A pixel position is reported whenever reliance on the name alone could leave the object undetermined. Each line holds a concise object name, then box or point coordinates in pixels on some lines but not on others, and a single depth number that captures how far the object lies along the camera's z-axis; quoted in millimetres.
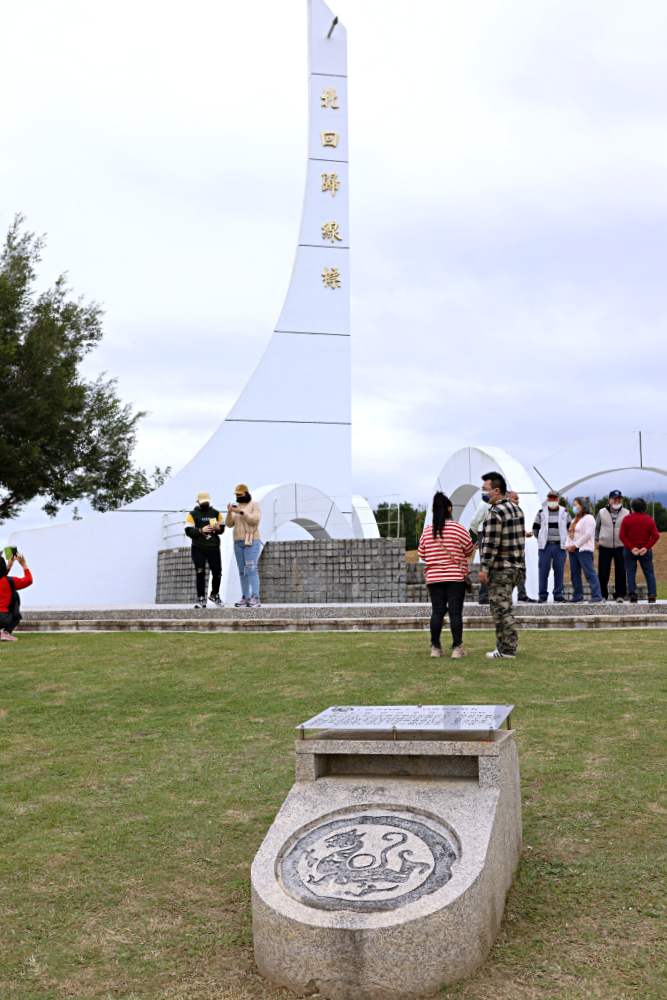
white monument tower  22109
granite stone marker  2750
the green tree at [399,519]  19578
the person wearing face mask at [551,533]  12367
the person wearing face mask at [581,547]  11945
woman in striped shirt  7824
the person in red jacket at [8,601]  10445
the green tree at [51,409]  19984
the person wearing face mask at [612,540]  11922
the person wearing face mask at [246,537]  11734
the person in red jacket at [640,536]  11484
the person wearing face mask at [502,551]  7637
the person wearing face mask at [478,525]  12443
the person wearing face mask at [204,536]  11945
